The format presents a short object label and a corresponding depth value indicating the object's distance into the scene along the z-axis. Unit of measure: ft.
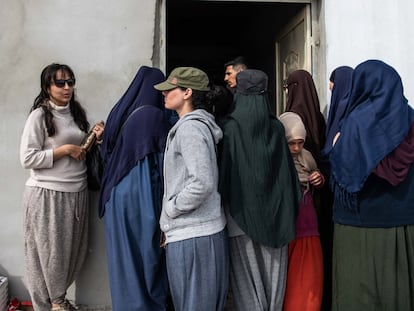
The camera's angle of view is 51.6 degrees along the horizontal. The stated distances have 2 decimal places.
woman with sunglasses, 8.97
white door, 11.77
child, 8.23
